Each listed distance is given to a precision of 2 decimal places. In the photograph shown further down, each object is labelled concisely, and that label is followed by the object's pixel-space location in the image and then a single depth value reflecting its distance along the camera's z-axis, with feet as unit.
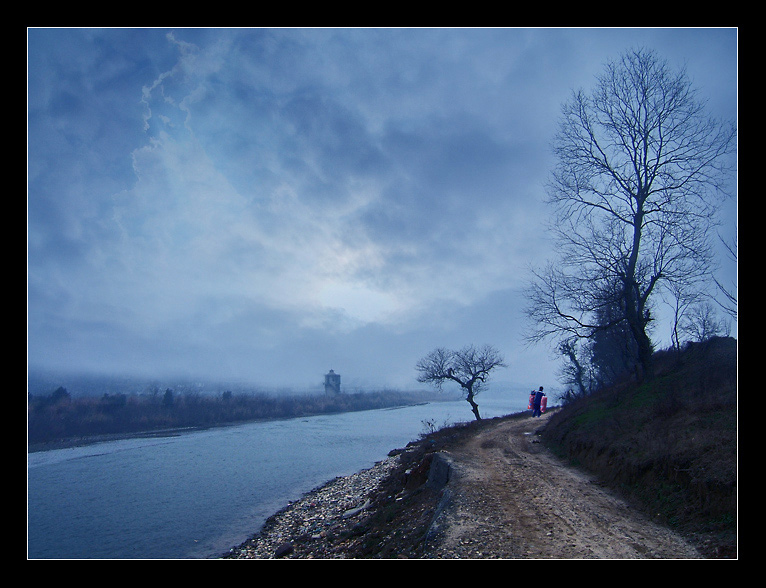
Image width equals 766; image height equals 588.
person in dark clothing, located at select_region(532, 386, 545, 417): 91.76
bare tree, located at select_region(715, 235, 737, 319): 32.07
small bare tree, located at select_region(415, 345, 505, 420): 126.41
